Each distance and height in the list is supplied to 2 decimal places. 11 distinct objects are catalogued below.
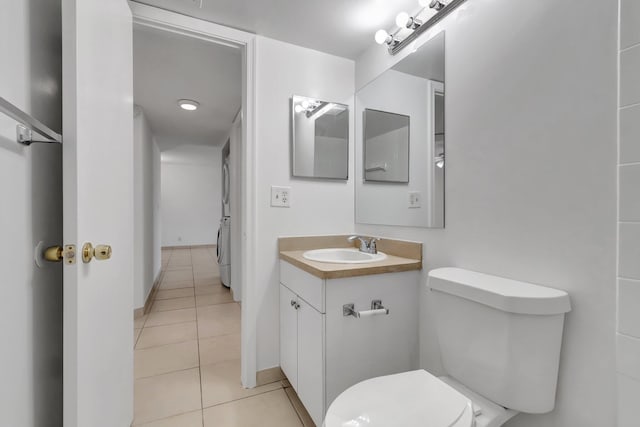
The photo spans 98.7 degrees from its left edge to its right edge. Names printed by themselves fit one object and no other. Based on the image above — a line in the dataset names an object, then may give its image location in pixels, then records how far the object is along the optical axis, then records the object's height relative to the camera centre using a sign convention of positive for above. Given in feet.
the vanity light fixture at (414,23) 3.89 +2.93
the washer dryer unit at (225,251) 11.70 -1.72
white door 2.29 +0.05
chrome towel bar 1.63 +0.60
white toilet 2.58 -1.71
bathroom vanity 3.82 -1.67
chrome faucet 5.36 -0.66
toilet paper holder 3.88 -1.44
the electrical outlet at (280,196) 5.49 +0.30
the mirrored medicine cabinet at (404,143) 4.30 +1.27
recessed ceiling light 8.92 +3.58
